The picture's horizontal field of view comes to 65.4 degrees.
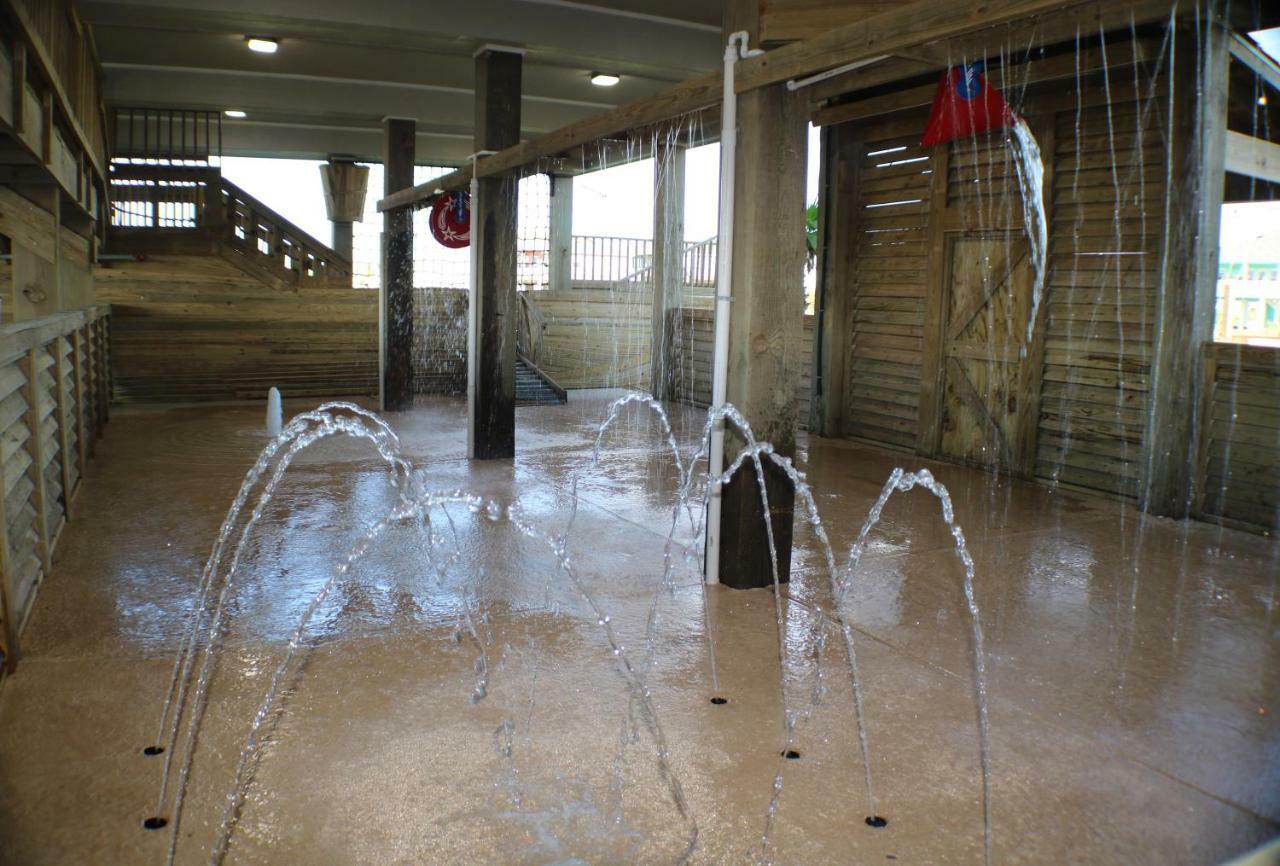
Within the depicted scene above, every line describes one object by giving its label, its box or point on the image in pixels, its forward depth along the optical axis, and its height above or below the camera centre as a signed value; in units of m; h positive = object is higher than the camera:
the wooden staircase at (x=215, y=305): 12.30 +0.20
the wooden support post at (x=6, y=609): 3.72 -1.12
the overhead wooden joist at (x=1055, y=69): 6.83 +2.02
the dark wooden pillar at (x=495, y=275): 8.58 +0.45
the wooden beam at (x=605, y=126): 5.24 +1.27
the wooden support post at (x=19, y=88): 4.72 +1.08
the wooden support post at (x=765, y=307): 4.93 +0.14
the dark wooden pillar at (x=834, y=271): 10.06 +0.66
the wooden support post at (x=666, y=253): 13.48 +1.09
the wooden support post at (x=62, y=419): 5.89 -0.62
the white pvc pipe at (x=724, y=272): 4.91 +0.31
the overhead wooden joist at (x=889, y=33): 3.52 +1.19
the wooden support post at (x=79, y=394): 7.00 -0.56
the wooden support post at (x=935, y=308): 8.83 +0.28
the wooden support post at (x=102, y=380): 9.70 -0.66
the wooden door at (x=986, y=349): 8.12 -0.07
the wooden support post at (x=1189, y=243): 6.36 +0.66
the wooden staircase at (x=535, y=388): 13.59 -0.83
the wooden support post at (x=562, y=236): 16.58 +1.57
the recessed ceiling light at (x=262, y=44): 9.32 +2.61
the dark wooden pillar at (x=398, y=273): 11.90 +0.62
